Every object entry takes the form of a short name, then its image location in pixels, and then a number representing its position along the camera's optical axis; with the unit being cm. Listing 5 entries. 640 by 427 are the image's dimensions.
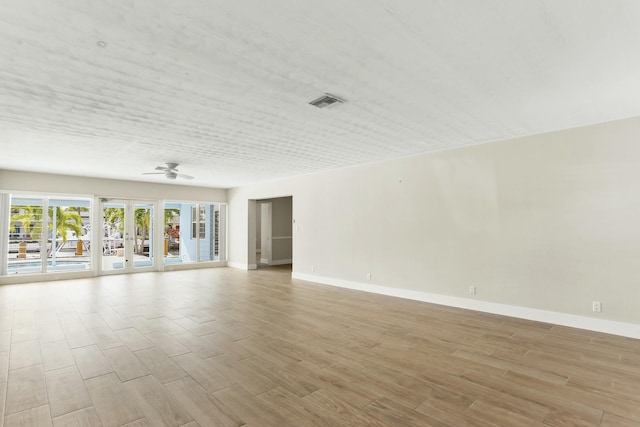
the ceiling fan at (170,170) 646
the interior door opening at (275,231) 1155
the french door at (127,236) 914
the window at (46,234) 775
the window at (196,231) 1069
